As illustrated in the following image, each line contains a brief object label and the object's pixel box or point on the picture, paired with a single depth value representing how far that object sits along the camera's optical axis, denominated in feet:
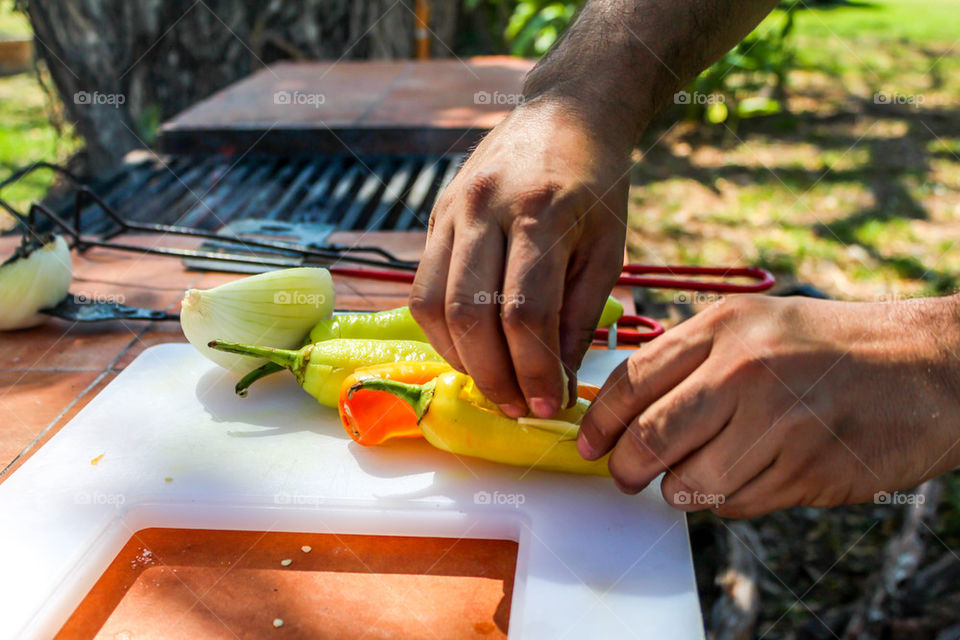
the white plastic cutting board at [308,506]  1.47
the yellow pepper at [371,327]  1.94
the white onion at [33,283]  2.14
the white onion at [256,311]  1.89
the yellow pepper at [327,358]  1.80
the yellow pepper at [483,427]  1.65
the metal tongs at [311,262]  2.17
